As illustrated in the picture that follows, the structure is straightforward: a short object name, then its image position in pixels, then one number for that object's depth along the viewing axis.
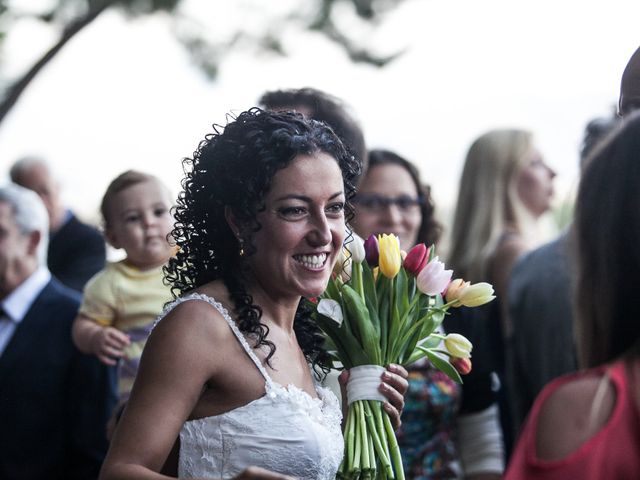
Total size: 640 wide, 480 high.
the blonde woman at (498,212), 11.78
